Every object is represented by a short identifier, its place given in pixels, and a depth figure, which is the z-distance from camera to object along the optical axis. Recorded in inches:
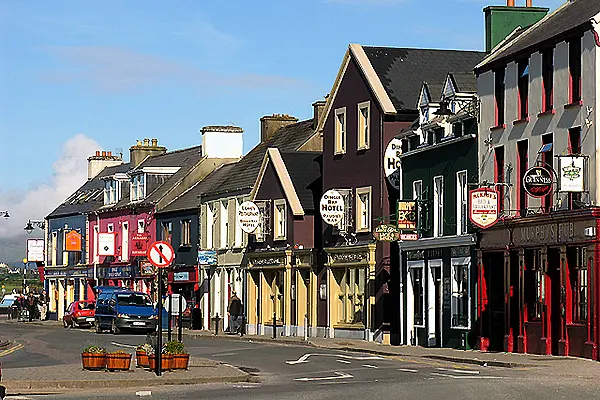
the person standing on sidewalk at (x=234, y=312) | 2315.5
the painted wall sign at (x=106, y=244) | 3117.6
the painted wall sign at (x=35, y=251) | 3747.5
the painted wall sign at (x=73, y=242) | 3329.5
